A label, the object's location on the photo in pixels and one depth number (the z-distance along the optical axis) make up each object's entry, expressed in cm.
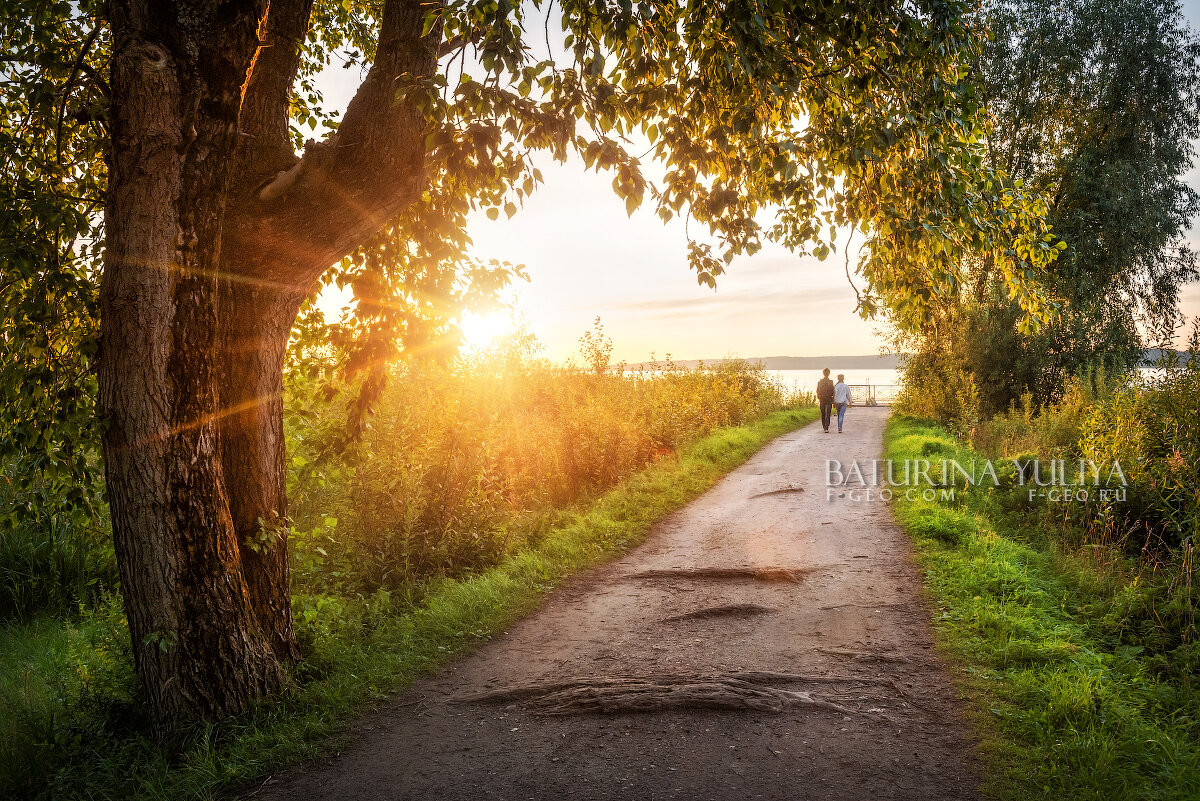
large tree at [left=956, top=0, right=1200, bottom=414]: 2072
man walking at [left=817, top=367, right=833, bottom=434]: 2159
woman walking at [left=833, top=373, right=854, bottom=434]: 2166
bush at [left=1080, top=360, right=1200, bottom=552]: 722
